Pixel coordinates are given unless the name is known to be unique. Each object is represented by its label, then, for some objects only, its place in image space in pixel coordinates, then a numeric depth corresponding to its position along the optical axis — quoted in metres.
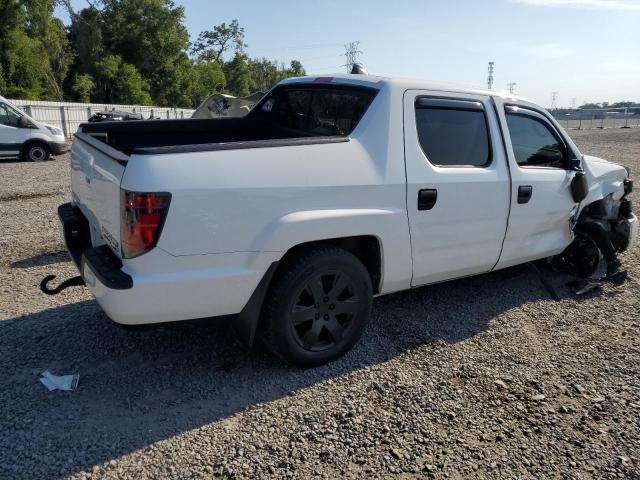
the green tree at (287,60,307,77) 103.88
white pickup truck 2.87
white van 15.24
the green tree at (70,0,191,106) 49.59
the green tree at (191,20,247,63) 79.62
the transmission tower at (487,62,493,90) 86.53
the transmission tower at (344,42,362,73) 91.50
